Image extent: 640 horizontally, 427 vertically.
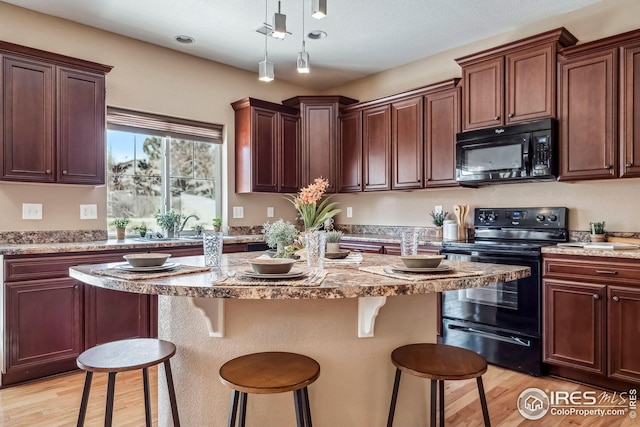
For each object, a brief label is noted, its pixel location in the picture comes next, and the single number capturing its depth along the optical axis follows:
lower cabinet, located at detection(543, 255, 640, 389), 2.55
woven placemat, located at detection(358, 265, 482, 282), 1.45
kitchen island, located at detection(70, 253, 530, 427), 1.67
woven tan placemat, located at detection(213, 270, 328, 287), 1.32
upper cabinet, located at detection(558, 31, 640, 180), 2.78
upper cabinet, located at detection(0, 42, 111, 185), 2.93
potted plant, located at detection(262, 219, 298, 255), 2.13
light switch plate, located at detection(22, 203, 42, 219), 3.21
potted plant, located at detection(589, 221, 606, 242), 3.04
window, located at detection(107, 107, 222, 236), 3.79
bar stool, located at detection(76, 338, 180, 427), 1.52
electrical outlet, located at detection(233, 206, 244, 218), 4.54
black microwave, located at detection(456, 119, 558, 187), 3.09
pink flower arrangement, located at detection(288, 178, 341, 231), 2.00
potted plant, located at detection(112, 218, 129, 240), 3.52
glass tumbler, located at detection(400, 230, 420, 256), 1.81
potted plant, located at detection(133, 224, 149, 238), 3.73
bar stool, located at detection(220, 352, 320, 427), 1.30
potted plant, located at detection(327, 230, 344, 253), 2.19
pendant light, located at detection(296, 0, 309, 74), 2.47
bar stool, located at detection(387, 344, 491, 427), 1.46
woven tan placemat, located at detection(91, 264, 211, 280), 1.47
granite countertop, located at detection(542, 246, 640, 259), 2.53
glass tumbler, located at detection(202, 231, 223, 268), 1.69
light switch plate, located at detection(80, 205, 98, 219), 3.50
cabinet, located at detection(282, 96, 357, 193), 4.65
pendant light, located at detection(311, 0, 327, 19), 2.02
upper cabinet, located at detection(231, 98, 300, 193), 4.35
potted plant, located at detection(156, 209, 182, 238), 3.89
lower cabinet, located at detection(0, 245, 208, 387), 2.72
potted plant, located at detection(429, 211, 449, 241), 3.99
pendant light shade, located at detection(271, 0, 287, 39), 2.17
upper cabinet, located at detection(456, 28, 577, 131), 3.11
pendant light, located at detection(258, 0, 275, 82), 2.41
